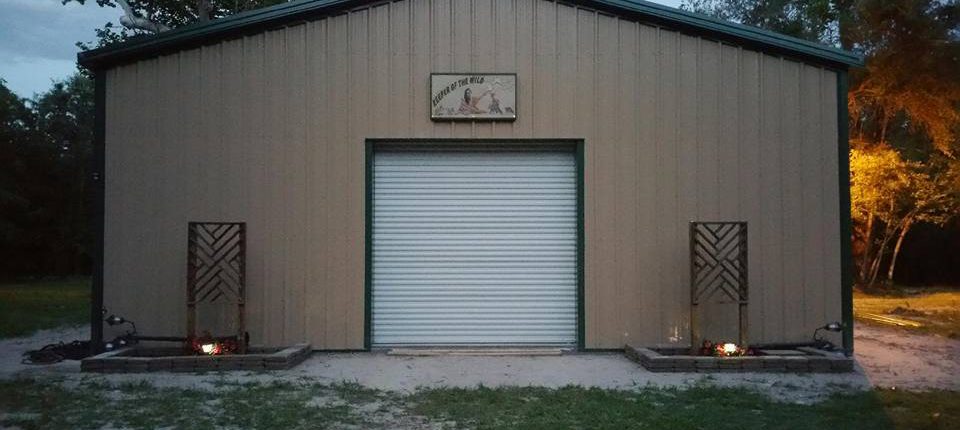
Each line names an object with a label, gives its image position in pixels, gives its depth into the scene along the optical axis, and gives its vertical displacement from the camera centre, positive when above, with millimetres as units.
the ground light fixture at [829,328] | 10672 -1095
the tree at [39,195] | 31562 +1780
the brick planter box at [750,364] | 9531 -1362
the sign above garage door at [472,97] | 11141 +1898
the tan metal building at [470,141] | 10977 +1265
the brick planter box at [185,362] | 9344 -1343
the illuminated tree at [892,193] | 23938 +1441
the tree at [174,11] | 23725 +6669
